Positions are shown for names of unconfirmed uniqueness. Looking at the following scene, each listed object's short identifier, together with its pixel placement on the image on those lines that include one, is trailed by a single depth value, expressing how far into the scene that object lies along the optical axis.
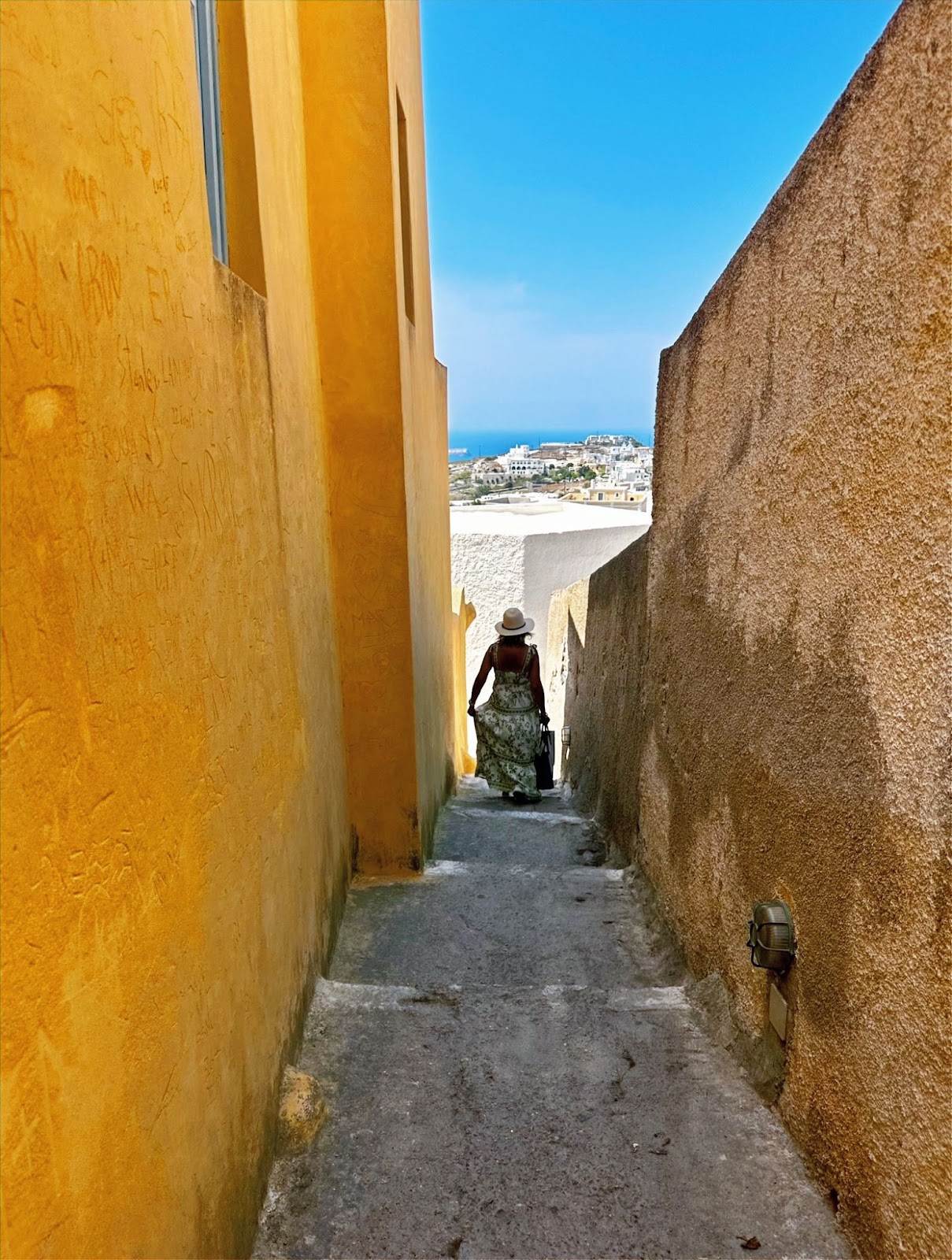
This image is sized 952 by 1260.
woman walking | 7.38
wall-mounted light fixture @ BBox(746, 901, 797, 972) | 2.31
